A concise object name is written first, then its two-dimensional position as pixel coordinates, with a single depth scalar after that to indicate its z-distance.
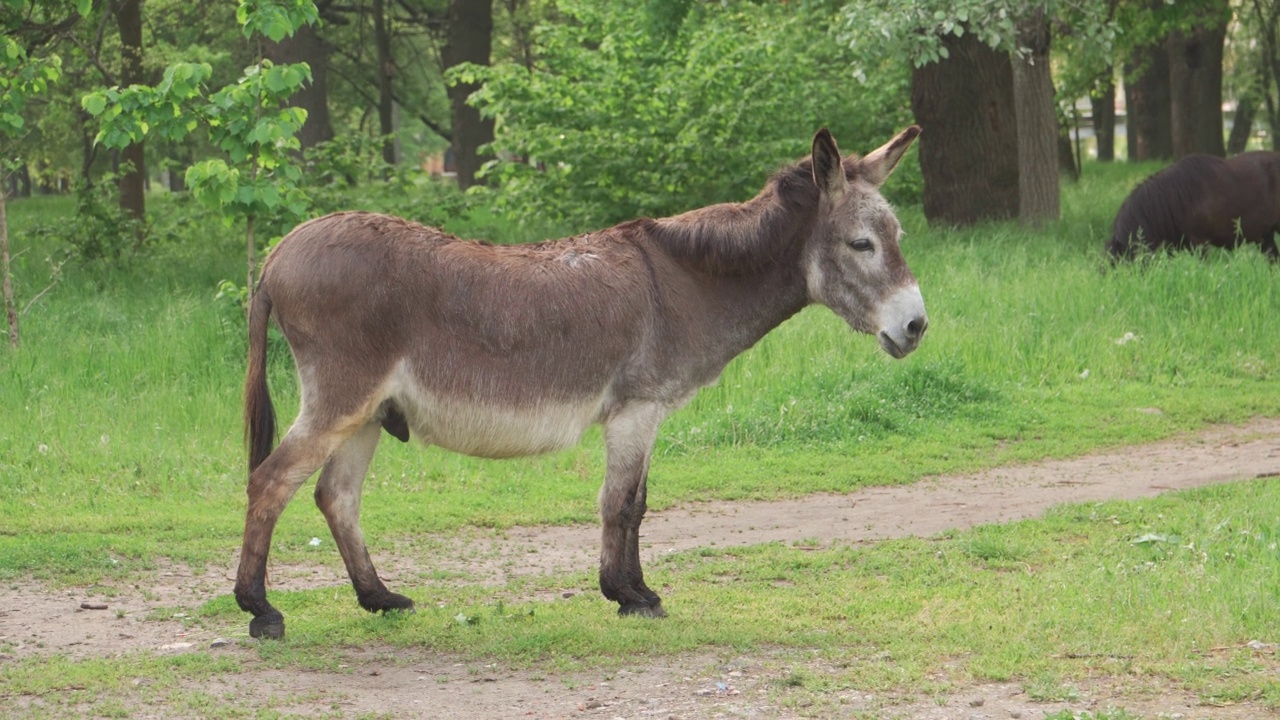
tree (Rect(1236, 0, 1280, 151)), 26.01
